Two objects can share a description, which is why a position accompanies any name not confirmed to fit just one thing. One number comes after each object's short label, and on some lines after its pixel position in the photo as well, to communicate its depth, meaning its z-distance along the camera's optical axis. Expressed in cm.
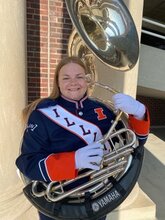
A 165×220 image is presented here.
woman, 138
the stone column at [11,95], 227
